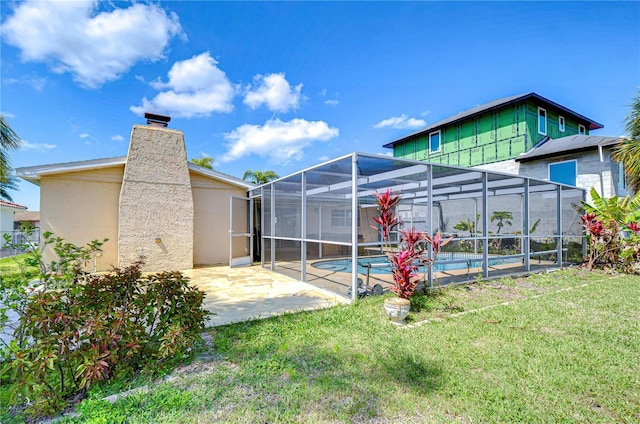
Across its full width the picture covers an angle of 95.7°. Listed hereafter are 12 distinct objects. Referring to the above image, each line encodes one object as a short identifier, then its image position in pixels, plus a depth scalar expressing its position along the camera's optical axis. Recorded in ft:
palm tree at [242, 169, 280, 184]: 82.23
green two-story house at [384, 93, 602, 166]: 54.13
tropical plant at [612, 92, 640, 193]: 33.50
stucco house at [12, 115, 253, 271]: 31.83
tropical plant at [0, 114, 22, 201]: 33.45
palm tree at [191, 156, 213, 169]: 77.95
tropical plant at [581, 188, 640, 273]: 30.63
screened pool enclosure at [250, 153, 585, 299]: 24.04
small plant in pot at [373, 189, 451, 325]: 16.14
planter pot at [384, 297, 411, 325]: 15.87
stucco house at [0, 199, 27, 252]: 79.52
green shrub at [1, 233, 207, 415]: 8.42
